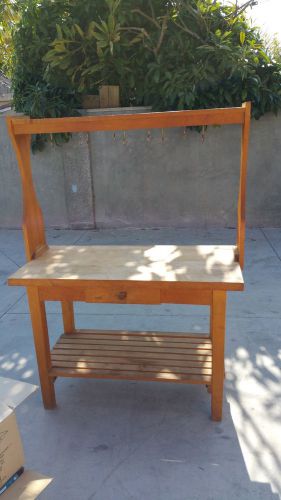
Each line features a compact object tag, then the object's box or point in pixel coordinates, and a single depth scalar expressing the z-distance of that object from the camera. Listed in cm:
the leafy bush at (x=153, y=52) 468
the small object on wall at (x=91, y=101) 524
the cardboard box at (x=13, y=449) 134
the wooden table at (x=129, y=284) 185
